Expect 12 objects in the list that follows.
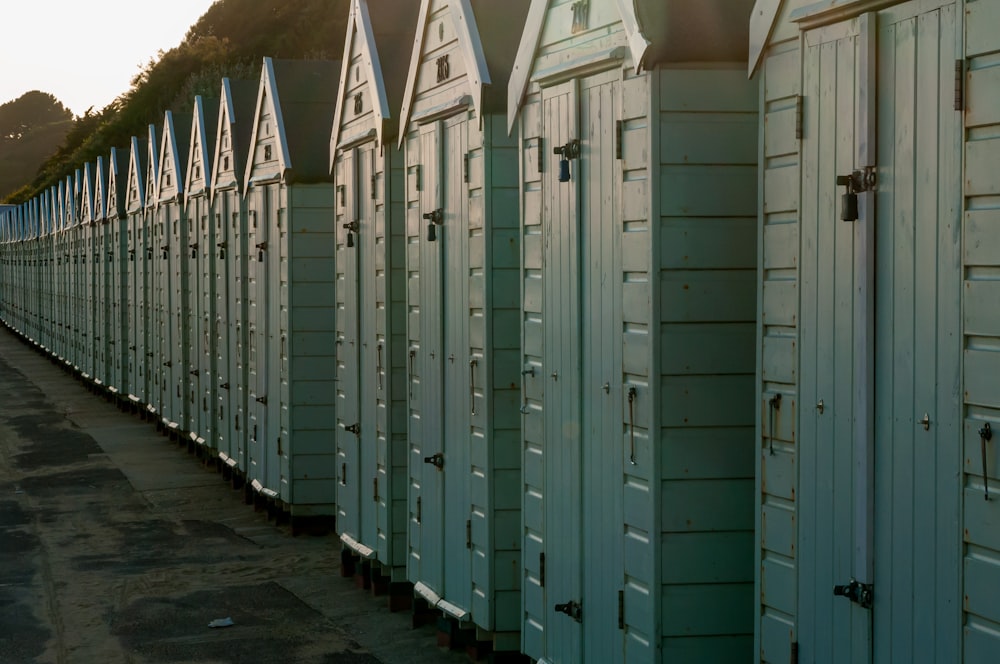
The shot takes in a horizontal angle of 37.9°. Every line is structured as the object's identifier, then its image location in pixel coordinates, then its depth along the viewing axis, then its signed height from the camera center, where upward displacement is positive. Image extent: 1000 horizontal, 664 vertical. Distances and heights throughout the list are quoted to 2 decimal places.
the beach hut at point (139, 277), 26.62 -0.17
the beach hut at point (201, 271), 19.75 -0.04
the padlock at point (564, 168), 8.05 +0.54
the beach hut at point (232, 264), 17.45 +0.05
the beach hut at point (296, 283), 14.80 -0.16
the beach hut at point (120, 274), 29.62 -0.12
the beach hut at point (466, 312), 9.43 -0.31
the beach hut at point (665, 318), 7.14 -0.27
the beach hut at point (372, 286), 11.62 -0.16
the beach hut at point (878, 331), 5.04 -0.26
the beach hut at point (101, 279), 31.81 -0.23
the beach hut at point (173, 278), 22.47 -0.15
